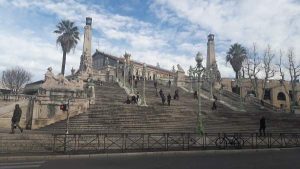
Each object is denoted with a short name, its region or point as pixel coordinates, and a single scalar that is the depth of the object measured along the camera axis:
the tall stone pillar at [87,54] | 33.64
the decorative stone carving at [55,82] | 19.96
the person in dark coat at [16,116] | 12.95
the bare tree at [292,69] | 30.67
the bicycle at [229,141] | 12.21
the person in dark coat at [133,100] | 21.07
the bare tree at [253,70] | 33.50
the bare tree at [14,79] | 42.83
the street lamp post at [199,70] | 13.23
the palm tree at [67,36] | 38.04
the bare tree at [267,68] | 32.78
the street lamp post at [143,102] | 20.91
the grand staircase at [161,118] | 16.33
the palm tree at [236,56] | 43.84
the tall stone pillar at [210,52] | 36.89
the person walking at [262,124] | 15.34
